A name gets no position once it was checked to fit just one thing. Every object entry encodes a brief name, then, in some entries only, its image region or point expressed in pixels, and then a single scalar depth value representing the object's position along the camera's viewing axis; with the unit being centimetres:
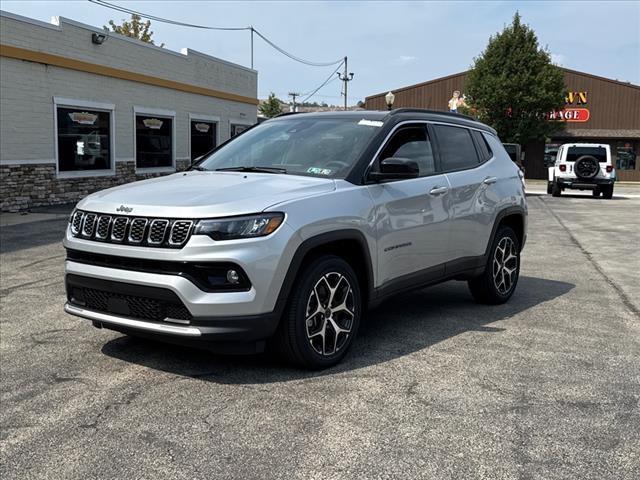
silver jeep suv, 403
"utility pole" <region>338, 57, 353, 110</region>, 5728
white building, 1559
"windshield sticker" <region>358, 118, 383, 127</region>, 539
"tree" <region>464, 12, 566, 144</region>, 4125
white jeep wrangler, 2509
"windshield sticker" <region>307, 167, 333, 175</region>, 492
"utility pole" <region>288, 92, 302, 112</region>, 8101
